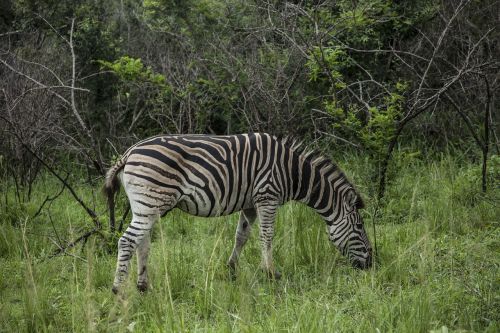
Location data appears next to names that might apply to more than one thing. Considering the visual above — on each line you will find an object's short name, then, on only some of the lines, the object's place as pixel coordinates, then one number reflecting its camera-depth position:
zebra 10.68
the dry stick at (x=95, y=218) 13.01
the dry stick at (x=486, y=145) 14.88
